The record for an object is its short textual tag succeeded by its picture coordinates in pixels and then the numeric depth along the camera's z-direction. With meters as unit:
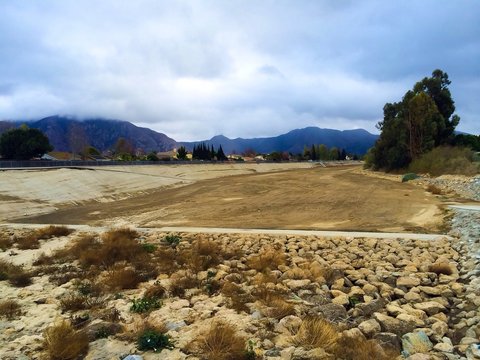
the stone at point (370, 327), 8.40
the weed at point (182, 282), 10.94
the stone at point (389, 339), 7.93
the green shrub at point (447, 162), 44.33
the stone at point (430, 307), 9.45
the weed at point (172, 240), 17.00
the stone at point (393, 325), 8.52
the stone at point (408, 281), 11.02
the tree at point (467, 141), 59.22
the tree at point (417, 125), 58.06
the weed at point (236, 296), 9.68
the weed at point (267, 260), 12.97
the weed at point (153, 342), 7.65
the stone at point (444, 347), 7.64
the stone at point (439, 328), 8.35
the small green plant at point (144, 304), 9.73
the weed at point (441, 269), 11.96
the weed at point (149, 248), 15.60
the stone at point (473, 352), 7.35
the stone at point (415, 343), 7.72
